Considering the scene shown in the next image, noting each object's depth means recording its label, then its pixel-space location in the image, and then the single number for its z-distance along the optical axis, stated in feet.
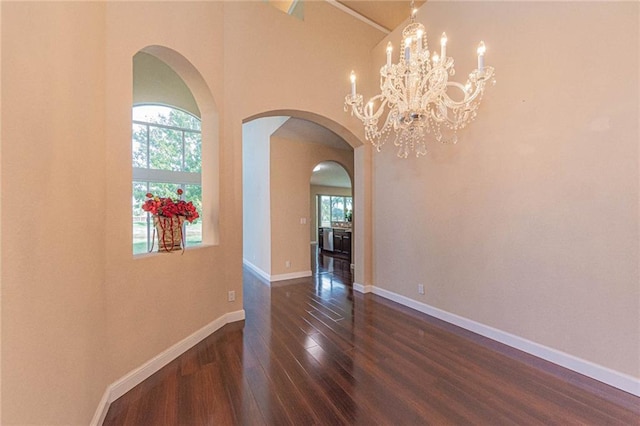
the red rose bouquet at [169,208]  7.15
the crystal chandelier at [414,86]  6.73
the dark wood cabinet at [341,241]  23.02
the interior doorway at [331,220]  20.92
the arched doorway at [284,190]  16.12
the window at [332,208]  37.44
